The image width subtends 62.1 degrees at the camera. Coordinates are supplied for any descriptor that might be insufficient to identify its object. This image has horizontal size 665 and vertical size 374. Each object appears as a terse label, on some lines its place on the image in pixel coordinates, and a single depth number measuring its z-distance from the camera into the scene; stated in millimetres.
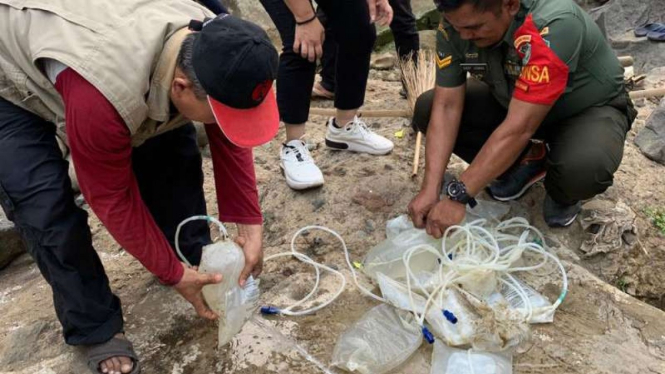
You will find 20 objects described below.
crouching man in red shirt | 1395
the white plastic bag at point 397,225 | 2387
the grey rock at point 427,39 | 5279
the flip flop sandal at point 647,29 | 5023
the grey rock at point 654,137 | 3137
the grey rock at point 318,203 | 2744
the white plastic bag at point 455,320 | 1811
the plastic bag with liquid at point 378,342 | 1786
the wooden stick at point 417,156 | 2887
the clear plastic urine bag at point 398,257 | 2156
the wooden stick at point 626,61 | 4176
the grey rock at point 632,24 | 4816
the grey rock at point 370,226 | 2580
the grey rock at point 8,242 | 2875
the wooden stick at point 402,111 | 3545
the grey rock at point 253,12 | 6285
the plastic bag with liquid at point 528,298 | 1966
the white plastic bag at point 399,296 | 1952
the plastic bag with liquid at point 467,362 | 1744
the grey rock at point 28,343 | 2039
